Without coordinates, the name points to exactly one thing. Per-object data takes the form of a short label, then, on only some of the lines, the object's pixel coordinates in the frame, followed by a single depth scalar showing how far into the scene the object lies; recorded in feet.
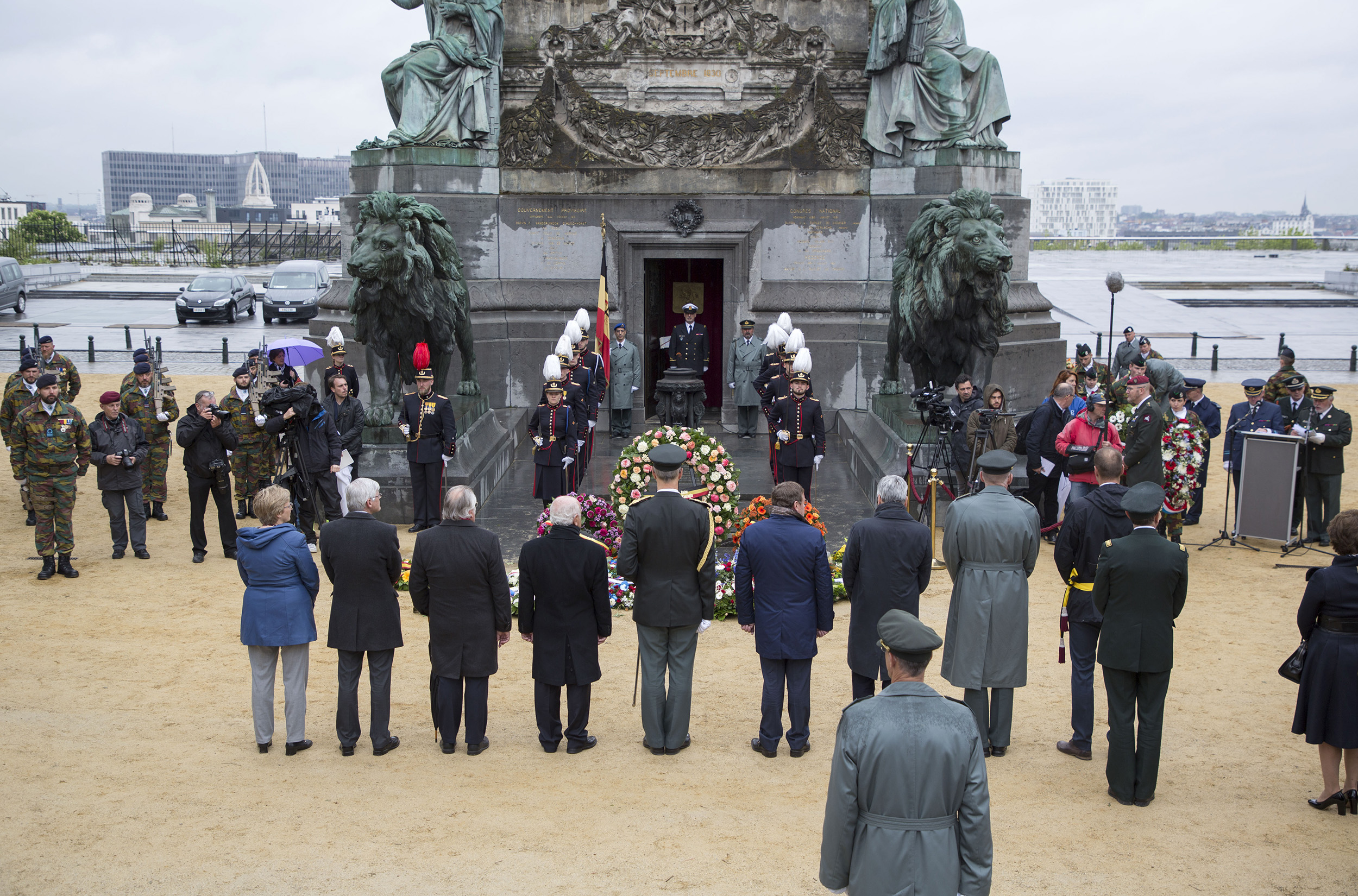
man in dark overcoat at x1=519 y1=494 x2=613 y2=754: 22.36
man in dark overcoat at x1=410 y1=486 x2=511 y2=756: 22.26
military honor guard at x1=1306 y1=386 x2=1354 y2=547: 39.14
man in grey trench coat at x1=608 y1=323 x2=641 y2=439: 54.60
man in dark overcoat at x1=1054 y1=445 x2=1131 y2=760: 22.84
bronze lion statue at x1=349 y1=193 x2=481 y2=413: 41.24
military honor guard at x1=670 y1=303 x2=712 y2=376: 54.08
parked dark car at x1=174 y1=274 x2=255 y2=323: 106.73
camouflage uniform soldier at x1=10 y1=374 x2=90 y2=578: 34.88
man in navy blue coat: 22.31
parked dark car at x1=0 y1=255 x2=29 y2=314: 110.93
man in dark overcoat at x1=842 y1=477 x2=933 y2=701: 22.44
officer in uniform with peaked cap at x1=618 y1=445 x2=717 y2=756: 22.77
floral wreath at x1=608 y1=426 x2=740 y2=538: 34.73
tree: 218.38
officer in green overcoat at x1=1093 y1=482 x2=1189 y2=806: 20.47
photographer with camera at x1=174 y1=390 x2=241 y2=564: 37.24
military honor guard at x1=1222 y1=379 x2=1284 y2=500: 40.55
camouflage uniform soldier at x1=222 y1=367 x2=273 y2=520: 39.47
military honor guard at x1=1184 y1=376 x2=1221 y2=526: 41.73
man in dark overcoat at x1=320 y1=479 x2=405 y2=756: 22.62
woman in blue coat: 22.56
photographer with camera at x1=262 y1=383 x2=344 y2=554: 37.96
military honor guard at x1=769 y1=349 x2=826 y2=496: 39.27
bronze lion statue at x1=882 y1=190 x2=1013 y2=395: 42.01
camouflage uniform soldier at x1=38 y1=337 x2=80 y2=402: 45.16
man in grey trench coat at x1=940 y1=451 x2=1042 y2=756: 22.09
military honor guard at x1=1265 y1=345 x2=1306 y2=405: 42.83
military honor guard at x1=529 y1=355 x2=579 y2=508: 39.01
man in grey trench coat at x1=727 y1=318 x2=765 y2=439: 53.72
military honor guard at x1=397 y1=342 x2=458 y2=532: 39.27
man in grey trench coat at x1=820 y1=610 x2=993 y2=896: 12.69
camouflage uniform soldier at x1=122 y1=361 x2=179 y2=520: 39.58
